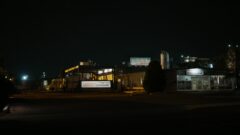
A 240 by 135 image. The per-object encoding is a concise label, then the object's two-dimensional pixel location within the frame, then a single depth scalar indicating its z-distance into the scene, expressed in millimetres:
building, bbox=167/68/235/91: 75688
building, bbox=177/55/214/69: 129888
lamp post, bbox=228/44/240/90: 72275
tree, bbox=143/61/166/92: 60562
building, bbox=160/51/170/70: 110269
